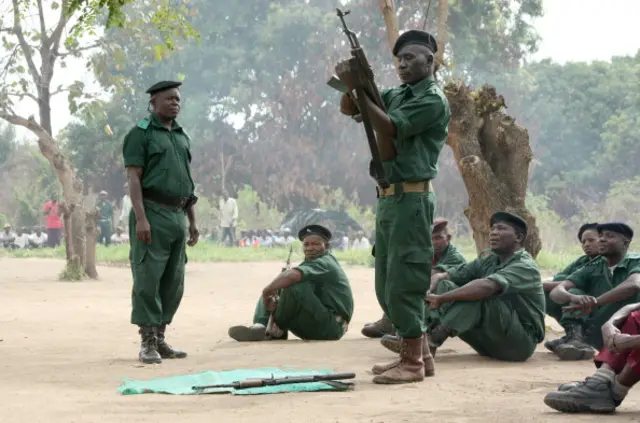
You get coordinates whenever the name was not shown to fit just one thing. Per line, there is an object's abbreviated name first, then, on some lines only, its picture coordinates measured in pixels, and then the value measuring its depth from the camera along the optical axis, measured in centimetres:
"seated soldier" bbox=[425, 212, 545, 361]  742
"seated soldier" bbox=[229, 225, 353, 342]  881
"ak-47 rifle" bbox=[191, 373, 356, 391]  611
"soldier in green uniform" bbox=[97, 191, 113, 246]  2911
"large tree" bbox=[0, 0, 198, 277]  1834
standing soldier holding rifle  649
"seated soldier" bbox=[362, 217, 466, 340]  830
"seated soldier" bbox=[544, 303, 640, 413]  522
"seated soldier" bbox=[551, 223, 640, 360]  736
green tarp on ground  610
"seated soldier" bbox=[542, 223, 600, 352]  807
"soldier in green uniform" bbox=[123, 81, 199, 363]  791
